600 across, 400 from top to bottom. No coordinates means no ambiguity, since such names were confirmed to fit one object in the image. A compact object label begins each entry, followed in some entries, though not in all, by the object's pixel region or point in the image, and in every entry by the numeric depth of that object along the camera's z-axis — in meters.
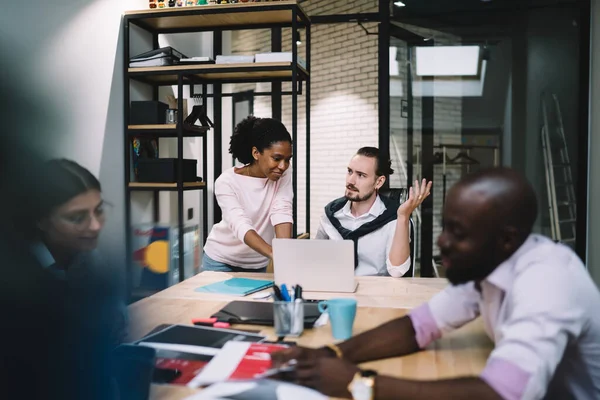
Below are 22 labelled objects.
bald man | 0.83
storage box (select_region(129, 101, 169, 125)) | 3.13
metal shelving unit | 3.07
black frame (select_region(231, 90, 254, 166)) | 6.32
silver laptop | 1.69
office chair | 2.32
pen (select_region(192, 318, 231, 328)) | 1.36
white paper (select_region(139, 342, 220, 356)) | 1.12
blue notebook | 1.76
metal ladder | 4.06
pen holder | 1.29
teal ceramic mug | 1.27
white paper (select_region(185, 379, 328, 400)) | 0.84
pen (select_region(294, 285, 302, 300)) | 1.33
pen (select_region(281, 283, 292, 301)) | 1.36
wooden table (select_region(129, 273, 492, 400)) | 1.10
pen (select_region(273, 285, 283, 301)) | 1.34
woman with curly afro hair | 2.38
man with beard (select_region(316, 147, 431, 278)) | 2.29
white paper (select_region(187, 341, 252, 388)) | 0.98
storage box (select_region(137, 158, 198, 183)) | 3.05
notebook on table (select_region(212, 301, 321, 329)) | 1.39
